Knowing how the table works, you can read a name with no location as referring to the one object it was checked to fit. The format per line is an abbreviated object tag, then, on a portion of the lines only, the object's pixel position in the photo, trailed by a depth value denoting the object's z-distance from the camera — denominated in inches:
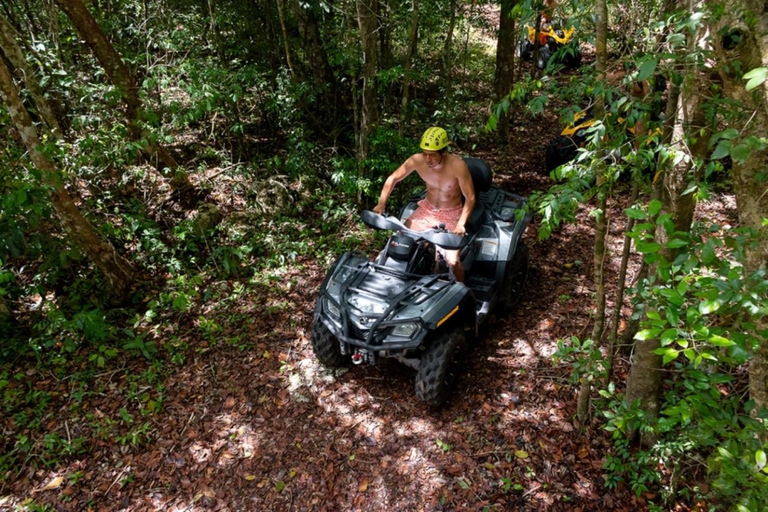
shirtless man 163.3
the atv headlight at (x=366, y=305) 136.9
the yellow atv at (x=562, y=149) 260.1
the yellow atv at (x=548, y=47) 414.5
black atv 132.9
